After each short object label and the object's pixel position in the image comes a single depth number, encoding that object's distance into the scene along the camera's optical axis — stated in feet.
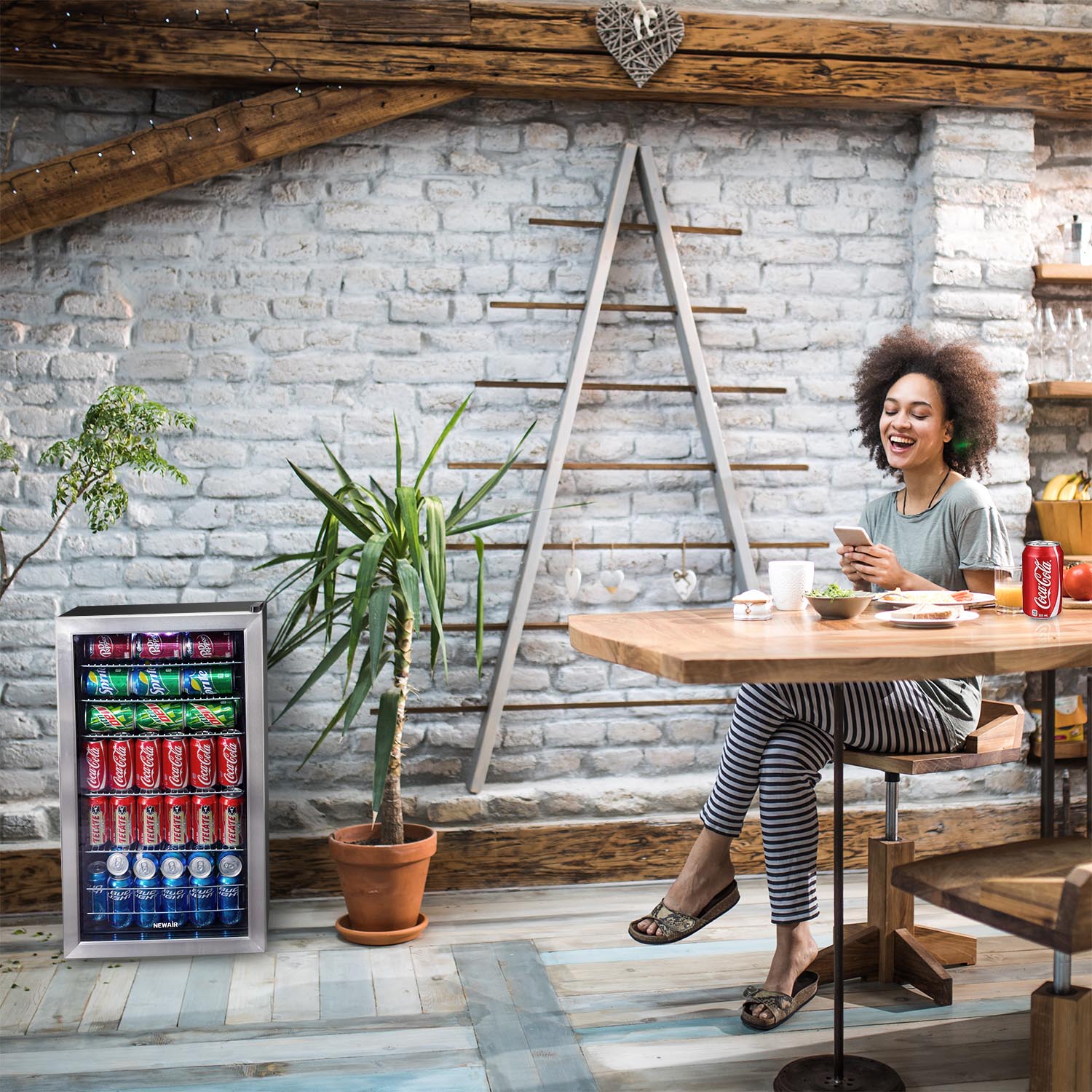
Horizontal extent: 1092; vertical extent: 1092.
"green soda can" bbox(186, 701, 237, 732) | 9.89
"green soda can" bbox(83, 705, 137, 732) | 9.83
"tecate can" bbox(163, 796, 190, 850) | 9.93
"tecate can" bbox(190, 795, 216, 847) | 9.98
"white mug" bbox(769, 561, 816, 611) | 7.63
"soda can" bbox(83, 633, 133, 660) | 9.79
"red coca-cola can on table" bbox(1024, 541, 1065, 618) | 7.36
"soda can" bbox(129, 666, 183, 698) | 9.81
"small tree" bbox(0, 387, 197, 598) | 9.11
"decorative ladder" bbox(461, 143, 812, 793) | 11.34
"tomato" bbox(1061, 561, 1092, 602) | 8.32
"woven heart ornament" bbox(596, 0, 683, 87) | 11.34
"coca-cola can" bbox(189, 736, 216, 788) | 9.96
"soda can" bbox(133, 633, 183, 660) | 9.82
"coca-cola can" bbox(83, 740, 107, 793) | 9.84
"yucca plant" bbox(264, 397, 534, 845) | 9.64
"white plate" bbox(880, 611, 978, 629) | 6.91
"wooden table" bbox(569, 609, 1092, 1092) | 5.59
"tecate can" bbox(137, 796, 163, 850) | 9.92
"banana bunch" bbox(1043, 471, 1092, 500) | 12.50
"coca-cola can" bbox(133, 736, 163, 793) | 9.91
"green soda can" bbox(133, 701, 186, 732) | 9.86
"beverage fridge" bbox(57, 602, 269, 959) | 9.78
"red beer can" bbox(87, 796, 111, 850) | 9.87
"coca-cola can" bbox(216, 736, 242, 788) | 9.95
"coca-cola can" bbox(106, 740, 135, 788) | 9.89
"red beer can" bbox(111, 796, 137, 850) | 9.91
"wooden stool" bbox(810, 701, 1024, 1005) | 8.56
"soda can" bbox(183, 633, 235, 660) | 9.84
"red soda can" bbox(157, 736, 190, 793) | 9.92
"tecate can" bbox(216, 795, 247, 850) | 9.96
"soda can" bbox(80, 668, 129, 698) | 9.79
